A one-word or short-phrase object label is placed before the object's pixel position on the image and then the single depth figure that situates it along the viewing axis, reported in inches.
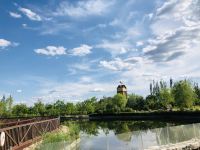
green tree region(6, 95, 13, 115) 2685.0
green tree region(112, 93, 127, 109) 3021.6
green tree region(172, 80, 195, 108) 2005.5
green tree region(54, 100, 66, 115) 2834.0
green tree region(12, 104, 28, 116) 2769.2
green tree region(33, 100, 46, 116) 2770.5
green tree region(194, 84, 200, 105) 2514.2
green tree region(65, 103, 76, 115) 2821.2
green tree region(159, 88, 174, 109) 2435.3
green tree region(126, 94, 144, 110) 2835.5
